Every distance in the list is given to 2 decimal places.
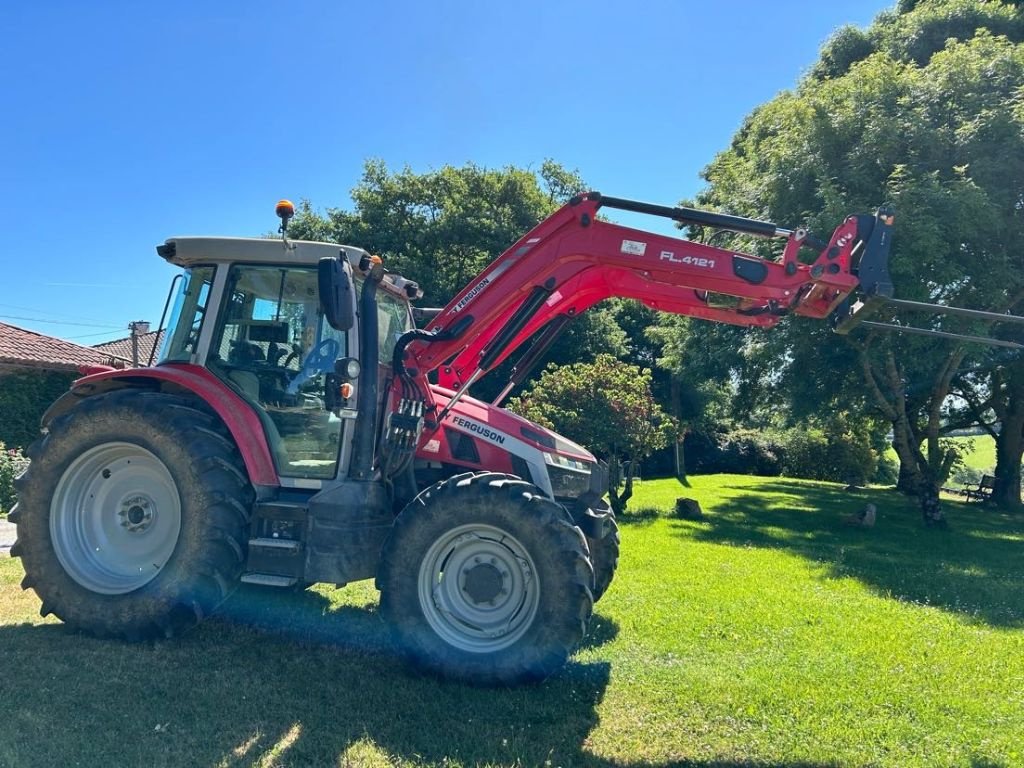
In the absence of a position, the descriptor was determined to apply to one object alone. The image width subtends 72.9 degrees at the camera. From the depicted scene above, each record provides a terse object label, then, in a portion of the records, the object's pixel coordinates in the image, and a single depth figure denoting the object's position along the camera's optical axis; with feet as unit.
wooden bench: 66.59
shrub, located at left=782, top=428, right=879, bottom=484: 93.50
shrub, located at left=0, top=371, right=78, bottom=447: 54.13
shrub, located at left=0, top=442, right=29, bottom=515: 39.24
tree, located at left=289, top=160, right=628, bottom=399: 83.41
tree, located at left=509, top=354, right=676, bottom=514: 44.29
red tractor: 14.49
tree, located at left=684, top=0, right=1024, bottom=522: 34.47
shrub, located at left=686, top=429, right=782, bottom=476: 99.45
